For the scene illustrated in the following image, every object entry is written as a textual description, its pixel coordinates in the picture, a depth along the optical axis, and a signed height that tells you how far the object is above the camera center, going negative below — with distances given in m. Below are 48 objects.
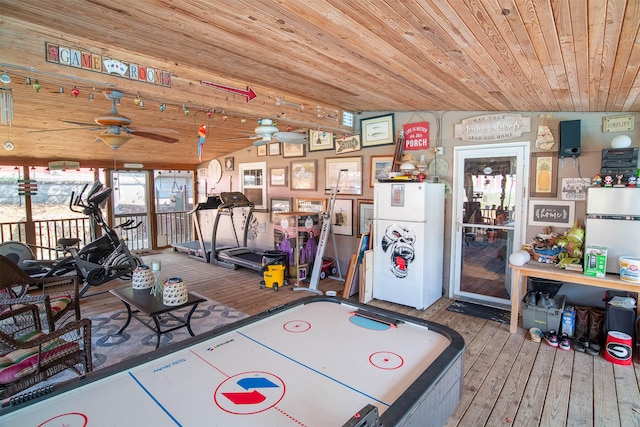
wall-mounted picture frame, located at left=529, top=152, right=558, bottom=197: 3.93 +0.16
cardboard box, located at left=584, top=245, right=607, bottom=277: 3.20 -0.68
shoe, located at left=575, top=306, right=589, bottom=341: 3.44 -1.36
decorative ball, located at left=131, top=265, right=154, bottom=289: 3.59 -0.92
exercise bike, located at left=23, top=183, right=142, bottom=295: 4.88 -1.03
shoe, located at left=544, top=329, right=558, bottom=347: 3.34 -1.47
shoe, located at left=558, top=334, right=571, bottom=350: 3.28 -1.49
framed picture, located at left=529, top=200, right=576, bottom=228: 3.87 -0.28
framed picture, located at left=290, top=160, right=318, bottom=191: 6.31 +0.29
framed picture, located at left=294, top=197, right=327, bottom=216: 6.19 -0.27
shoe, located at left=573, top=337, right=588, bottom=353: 3.22 -1.49
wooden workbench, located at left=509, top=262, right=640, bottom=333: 3.13 -0.87
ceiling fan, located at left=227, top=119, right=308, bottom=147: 4.04 +0.69
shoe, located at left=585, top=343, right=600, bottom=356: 3.16 -1.50
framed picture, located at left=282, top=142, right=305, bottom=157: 6.48 +0.77
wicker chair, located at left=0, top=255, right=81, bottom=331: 2.89 -0.91
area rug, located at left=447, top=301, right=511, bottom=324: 4.05 -1.52
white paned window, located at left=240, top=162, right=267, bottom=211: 7.33 +0.17
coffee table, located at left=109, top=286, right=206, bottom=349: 3.09 -1.06
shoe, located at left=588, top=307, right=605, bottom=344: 3.37 -1.37
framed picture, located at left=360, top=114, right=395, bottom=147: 5.19 +0.92
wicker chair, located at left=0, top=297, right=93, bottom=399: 2.12 -1.10
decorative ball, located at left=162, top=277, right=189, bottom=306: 3.16 -0.95
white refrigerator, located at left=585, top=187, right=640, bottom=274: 3.19 -0.32
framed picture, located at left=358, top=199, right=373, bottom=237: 5.54 -0.42
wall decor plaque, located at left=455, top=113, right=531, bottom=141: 4.11 +0.78
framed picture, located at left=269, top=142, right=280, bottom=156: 6.91 +0.85
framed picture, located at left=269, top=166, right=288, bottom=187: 6.85 +0.28
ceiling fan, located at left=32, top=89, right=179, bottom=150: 3.00 +0.61
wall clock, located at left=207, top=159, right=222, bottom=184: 8.30 +0.49
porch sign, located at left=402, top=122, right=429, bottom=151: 4.84 +0.77
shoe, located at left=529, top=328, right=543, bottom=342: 3.45 -1.48
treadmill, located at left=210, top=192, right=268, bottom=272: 6.56 -1.25
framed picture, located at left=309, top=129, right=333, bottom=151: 6.02 +0.89
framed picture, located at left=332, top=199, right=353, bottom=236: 5.84 -0.47
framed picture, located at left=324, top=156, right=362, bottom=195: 5.66 +0.28
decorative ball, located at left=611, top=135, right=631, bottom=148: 3.33 +0.46
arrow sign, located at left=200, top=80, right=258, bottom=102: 3.34 +1.04
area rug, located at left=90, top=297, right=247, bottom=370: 3.28 -1.54
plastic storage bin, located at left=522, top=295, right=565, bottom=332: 3.49 -1.33
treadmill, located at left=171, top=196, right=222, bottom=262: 7.23 -1.24
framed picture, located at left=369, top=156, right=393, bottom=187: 5.27 +0.35
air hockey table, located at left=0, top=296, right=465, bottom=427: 1.25 -0.82
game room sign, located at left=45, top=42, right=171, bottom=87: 2.46 +0.99
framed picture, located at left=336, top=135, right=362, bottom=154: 5.62 +0.76
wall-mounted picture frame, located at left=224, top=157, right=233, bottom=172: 8.02 +0.63
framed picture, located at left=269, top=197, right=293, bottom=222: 6.81 -0.28
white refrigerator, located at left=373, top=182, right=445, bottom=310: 4.23 -0.68
